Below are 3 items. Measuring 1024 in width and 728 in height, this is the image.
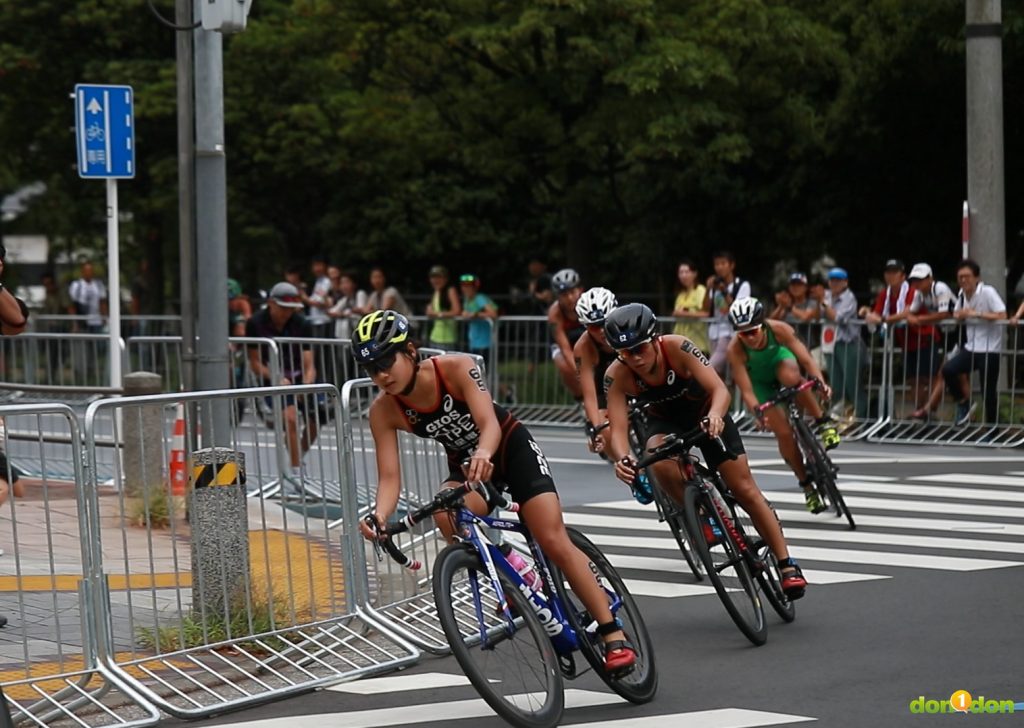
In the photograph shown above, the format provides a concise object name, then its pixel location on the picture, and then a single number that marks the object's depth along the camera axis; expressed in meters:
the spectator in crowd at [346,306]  24.53
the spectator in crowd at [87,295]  31.31
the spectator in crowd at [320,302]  24.72
